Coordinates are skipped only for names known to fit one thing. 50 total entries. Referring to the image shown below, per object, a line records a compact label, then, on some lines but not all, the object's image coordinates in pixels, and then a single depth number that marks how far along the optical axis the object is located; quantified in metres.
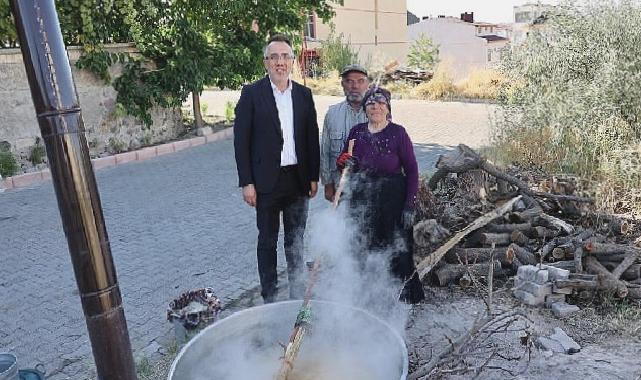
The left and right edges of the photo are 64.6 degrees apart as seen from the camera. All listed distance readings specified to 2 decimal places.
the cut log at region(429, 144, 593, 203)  5.15
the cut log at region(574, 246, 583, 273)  3.98
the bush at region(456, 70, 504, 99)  15.40
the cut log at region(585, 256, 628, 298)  3.77
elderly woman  3.44
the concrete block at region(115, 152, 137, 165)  9.52
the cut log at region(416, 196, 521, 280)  4.09
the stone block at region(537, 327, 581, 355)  3.27
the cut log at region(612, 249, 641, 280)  3.90
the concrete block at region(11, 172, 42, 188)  8.04
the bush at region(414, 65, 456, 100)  16.38
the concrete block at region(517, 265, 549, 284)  3.82
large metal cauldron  2.50
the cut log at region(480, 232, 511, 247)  4.44
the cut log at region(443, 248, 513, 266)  4.35
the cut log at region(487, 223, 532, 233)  4.58
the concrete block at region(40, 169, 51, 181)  8.37
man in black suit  3.44
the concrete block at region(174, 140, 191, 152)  10.69
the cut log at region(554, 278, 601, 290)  3.81
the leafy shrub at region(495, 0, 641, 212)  5.99
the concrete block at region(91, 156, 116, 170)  9.10
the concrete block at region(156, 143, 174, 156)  10.29
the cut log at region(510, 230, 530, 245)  4.48
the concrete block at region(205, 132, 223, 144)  11.54
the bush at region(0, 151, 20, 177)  8.09
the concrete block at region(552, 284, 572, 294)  3.85
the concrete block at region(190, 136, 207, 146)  11.11
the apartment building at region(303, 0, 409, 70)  25.02
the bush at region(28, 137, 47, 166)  8.60
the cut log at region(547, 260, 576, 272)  4.09
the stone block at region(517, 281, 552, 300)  3.82
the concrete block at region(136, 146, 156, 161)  9.90
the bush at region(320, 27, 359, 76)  19.66
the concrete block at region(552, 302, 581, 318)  3.68
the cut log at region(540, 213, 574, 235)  4.61
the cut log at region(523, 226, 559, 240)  4.63
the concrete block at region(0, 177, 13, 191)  7.86
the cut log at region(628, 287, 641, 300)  3.80
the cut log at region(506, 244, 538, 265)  4.30
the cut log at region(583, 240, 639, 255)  4.09
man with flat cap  3.67
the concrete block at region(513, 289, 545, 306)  3.84
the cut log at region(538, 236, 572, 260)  4.29
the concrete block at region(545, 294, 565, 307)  3.83
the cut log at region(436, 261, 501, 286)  4.21
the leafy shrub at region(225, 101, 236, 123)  12.91
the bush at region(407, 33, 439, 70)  21.47
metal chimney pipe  1.66
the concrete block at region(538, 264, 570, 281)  3.83
